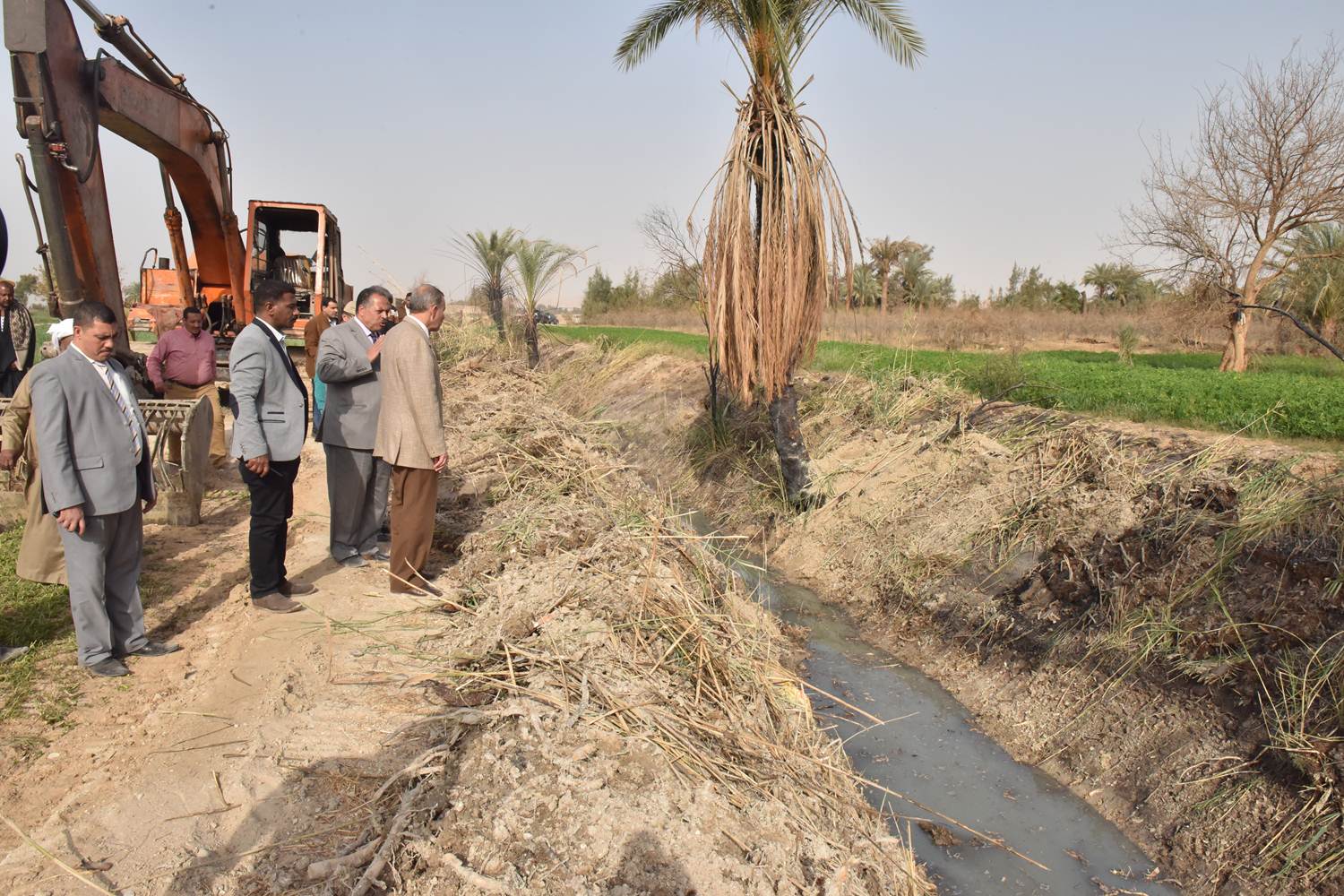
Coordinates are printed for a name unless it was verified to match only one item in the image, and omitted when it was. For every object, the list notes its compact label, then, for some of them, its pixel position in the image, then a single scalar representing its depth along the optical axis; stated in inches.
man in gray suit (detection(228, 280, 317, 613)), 170.6
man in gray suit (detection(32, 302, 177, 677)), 138.1
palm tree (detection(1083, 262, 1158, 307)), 1277.1
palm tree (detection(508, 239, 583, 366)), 681.0
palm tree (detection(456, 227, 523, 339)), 722.2
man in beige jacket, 176.6
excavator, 222.4
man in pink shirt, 283.1
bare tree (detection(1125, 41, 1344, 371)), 526.6
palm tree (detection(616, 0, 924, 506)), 256.8
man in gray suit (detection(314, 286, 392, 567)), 194.9
